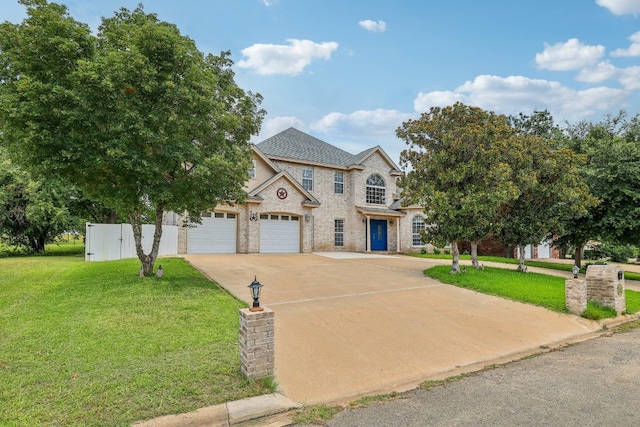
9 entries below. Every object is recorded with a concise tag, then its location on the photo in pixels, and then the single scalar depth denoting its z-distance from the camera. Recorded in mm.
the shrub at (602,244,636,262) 25797
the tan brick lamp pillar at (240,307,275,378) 4333
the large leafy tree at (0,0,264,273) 8195
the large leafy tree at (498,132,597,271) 13055
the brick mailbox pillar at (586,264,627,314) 8531
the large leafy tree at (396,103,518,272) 11930
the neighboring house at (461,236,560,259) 25481
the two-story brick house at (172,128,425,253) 20047
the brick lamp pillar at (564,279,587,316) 8273
